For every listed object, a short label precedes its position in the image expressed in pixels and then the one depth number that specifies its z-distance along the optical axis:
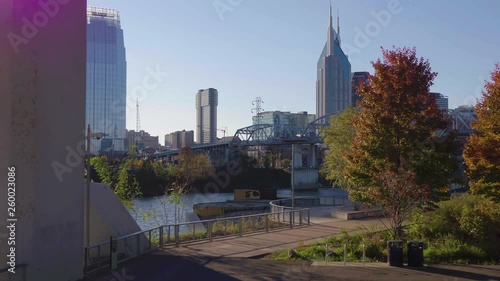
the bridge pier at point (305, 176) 106.50
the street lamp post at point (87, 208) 15.85
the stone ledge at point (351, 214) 27.48
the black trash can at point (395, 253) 14.75
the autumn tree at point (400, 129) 18.31
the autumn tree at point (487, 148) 17.25
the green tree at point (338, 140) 31.62
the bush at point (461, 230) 15.84
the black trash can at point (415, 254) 14.62
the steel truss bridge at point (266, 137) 131.10
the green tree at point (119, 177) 26.14
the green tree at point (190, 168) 47.17
